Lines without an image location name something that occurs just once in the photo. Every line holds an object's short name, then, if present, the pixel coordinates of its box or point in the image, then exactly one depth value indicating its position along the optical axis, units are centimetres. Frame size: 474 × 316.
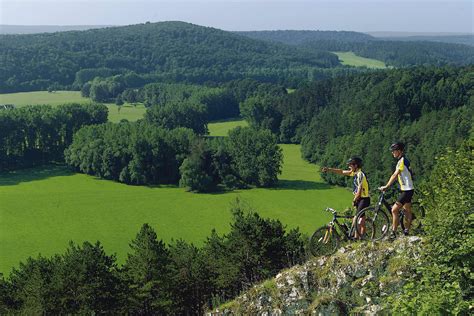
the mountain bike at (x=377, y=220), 1812
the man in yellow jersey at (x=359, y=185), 1773
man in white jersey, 1688
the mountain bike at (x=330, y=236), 1897
